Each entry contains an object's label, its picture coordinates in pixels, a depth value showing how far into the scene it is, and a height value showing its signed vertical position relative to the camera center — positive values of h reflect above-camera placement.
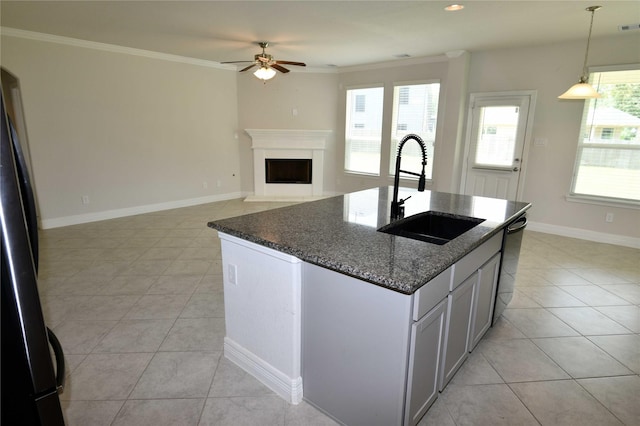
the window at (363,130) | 6.85 +0.26
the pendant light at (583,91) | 3.51 +0.56
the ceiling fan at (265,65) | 4.69 +1.03
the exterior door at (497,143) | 5.17 +0.04
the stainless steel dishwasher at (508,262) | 2.40 -0.84
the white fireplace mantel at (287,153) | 7.12 -0.25
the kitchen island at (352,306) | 1.42 -0.77
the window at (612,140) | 4.40 +0.10
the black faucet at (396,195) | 2.17 -0.34
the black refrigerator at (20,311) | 0.72 -0.38
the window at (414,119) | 6.10 +0.45
